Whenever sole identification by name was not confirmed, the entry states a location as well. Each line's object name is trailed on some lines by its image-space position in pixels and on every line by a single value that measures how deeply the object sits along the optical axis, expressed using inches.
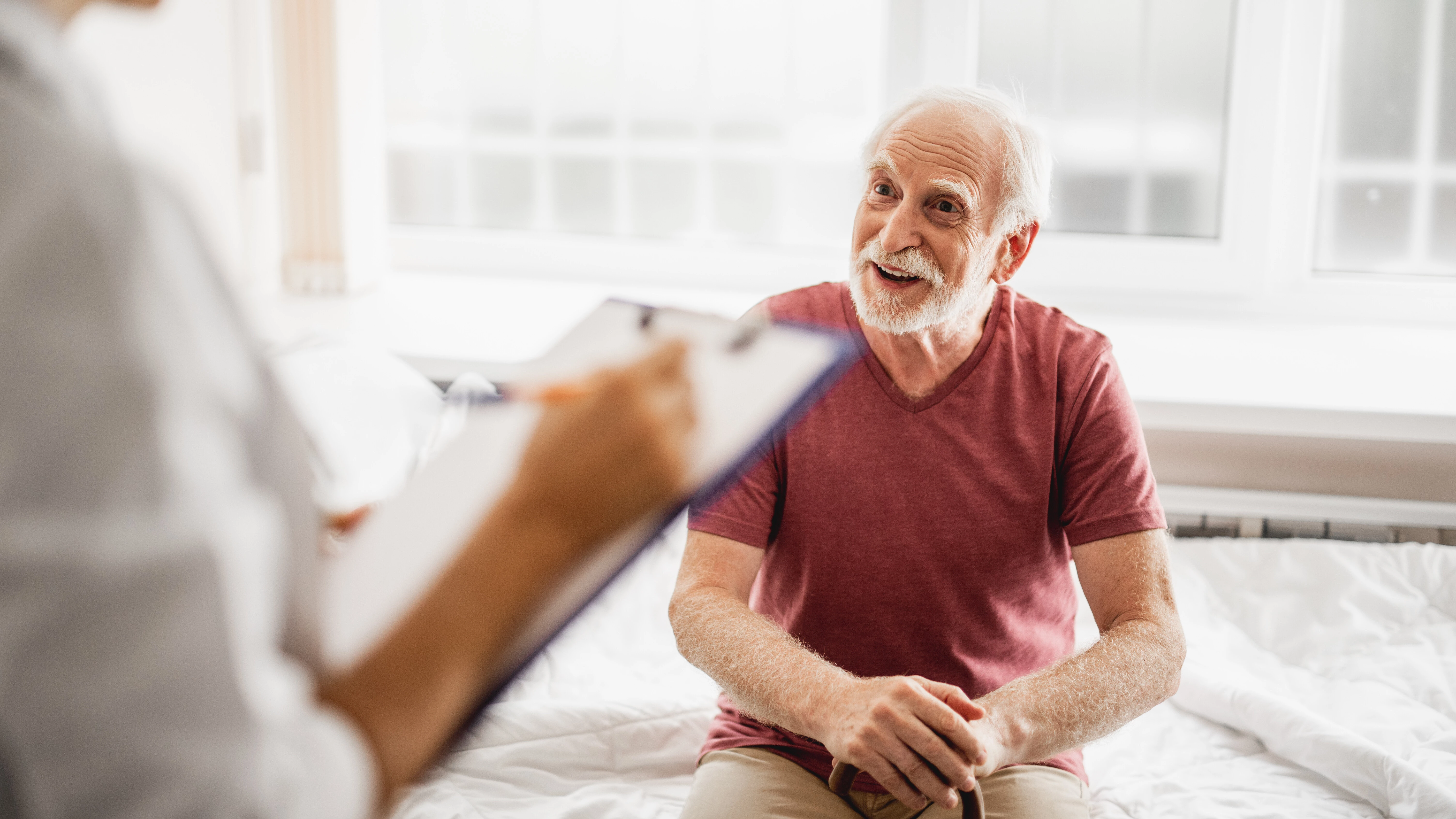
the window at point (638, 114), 99.1
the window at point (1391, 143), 89.8
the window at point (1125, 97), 93.3
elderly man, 47.4
